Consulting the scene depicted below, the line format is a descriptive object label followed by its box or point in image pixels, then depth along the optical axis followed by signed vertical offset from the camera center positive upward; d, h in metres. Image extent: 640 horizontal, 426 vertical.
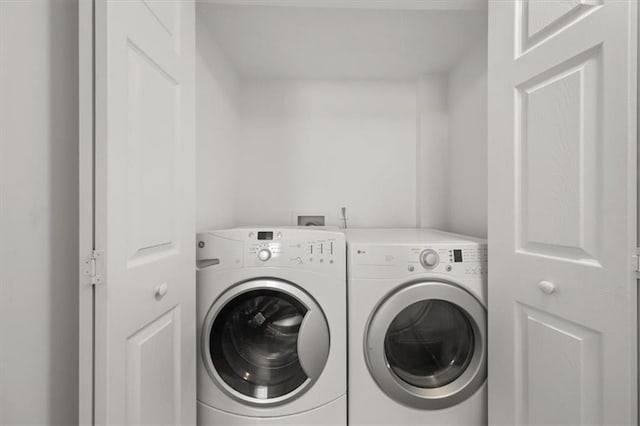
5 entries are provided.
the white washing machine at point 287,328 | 1.25 -0.47
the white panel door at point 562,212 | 0.74 +0.00
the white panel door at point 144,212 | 0.70 +0.00
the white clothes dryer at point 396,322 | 1.24 -0.47
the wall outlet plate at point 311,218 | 2.15 -0.04
